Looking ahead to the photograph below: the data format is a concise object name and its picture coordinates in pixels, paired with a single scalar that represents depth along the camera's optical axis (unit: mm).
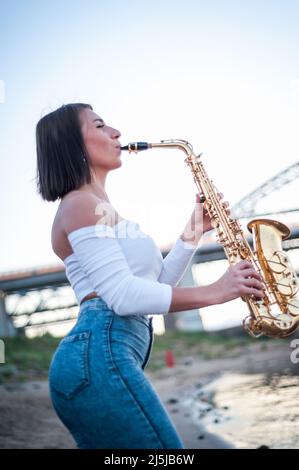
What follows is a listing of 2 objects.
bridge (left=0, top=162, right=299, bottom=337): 17400
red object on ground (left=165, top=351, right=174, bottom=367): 12461
